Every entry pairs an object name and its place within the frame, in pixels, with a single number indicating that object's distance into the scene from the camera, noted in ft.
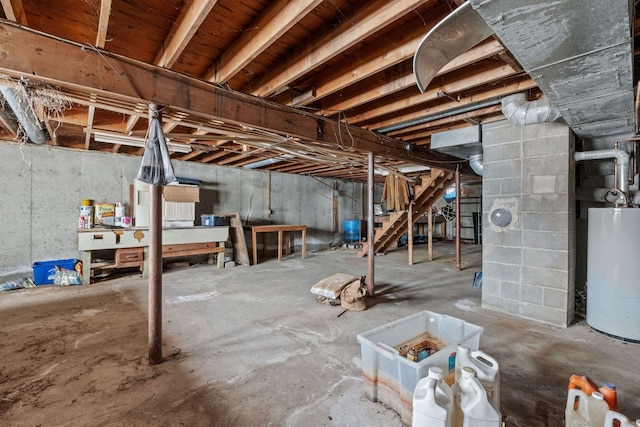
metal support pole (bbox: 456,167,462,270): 16.26
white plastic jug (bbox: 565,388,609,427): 3.44
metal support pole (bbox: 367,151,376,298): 11.23
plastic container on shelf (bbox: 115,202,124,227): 15.14
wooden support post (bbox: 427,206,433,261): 19.52
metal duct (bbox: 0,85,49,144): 7.03
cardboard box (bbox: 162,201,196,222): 16.22
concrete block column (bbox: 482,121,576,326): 8.59
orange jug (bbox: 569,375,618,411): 3.48
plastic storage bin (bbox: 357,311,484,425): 4.41
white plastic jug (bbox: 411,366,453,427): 3.32
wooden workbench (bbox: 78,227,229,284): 12.87
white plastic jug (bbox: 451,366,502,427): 3.29
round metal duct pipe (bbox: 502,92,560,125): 7.69
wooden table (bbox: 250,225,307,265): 17.71
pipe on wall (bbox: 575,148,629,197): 8.00
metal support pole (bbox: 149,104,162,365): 6.43
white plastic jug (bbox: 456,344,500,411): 3.78
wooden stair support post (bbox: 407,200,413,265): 17.91
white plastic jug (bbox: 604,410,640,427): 2.97
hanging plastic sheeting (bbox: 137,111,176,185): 6.33
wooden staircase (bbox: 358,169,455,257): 17.69
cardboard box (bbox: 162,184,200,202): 16.21
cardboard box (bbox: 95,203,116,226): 14.80
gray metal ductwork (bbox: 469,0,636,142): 3.35
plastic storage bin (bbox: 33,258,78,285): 12.81
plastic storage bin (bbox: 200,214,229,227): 16.63
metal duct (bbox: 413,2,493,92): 3.65
